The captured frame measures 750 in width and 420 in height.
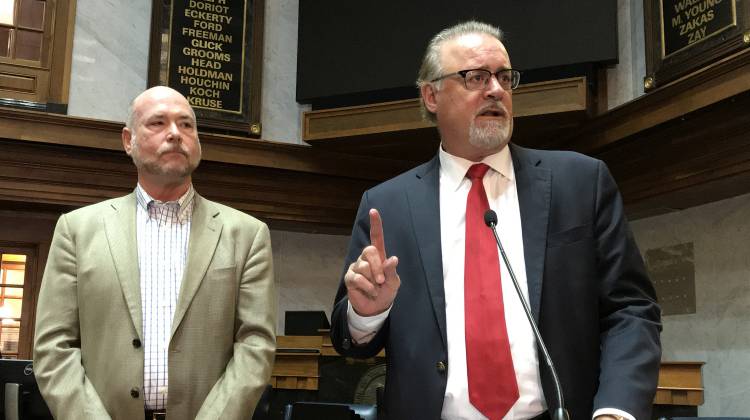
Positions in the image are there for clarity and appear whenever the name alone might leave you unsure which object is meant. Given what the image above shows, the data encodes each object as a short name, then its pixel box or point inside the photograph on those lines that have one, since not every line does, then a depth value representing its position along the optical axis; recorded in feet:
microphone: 5.07
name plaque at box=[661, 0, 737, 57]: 17.65
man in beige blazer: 8.12
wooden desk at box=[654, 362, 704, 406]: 16.51
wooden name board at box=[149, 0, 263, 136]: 22.26
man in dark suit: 6.02
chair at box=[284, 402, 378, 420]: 10.26
